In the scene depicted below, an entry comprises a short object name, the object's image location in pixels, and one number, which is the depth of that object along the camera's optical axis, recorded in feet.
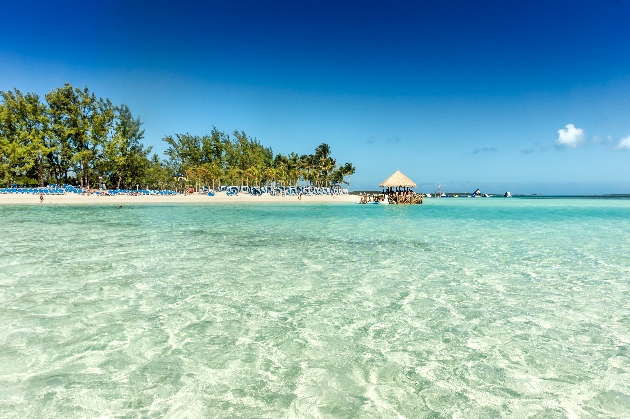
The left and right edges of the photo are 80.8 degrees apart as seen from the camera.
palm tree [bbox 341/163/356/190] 236.02
